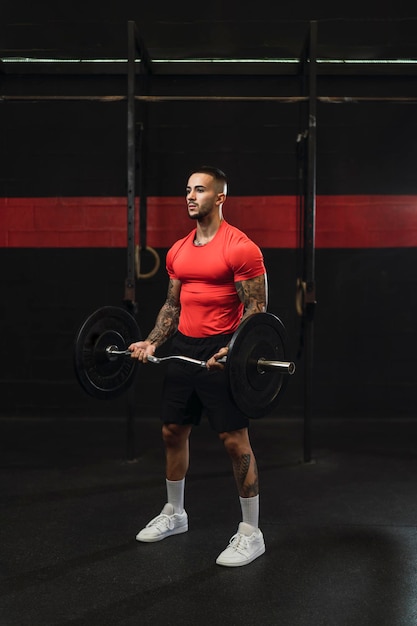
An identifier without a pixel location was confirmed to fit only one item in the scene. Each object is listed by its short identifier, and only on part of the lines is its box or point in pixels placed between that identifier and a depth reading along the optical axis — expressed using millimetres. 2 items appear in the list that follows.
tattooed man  2348
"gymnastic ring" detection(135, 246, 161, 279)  3714
